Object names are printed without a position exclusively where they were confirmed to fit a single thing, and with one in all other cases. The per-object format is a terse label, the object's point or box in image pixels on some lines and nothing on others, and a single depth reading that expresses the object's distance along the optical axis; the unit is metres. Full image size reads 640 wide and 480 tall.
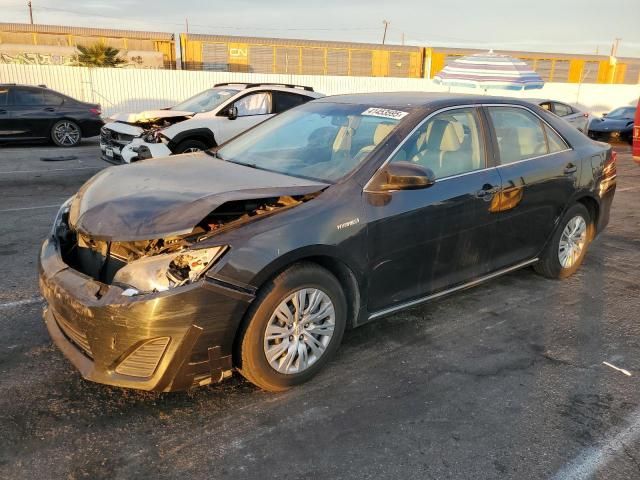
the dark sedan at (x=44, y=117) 13.17
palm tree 27.62
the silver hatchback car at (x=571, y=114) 15.20
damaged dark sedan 2.70
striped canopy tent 12.66
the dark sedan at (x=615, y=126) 19.05
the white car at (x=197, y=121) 9.27
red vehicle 9.54
